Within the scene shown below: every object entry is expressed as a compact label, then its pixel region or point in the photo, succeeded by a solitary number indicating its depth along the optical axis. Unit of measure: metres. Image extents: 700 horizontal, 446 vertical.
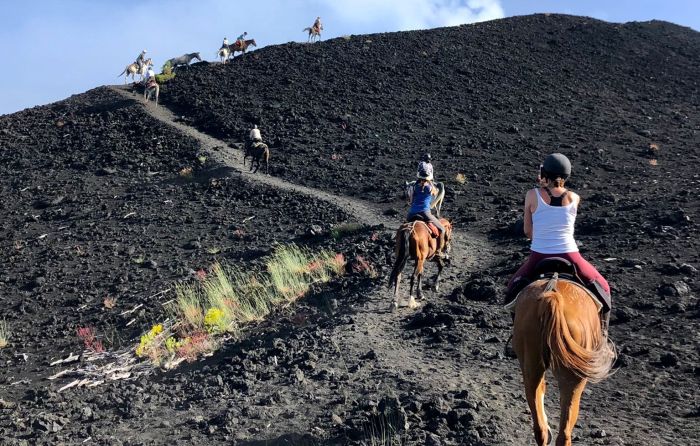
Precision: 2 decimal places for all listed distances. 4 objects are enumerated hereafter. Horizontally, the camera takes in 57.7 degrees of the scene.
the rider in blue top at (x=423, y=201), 10.16
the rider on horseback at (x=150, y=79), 30.00
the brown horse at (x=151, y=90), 29.72
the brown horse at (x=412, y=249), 9.75
